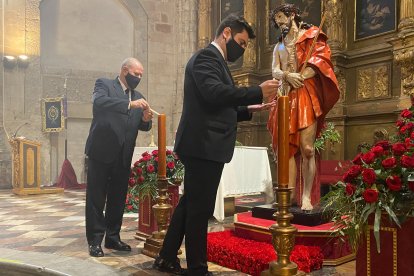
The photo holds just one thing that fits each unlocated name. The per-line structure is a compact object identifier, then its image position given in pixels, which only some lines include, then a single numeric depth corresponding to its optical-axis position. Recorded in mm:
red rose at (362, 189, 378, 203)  1985
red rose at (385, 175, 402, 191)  1984
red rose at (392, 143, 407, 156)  2100
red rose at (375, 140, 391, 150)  2222
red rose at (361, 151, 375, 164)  2123
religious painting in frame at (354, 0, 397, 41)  6902
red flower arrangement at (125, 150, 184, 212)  4137
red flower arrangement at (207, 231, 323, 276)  2900
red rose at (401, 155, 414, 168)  1973
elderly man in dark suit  3379
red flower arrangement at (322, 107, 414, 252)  1993
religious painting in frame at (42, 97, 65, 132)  10797
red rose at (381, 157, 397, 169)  2037
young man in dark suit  2371
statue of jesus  3461
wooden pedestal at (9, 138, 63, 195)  9039
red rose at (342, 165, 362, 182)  2166
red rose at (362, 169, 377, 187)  2025
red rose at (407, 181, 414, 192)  1955
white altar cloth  5057
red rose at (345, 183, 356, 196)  2113
